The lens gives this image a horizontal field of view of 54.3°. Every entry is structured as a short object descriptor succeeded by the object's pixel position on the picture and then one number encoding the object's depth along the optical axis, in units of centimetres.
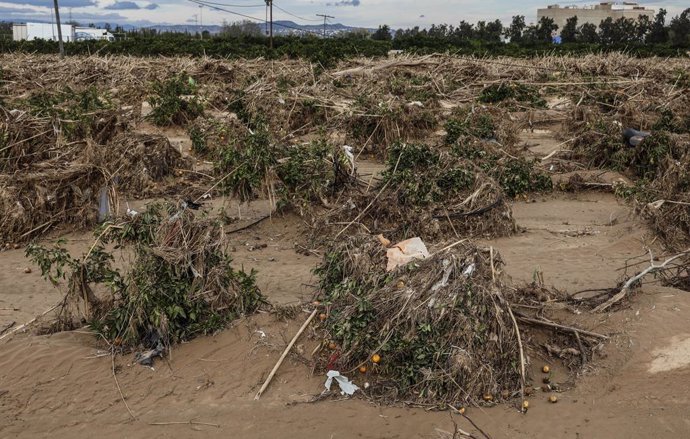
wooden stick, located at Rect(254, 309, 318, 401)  425
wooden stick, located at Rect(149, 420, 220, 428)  403
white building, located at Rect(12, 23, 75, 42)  4519
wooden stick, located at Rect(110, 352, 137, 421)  413
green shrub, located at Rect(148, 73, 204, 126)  1197
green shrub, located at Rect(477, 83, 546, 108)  1518
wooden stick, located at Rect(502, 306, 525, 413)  407
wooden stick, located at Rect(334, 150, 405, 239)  698
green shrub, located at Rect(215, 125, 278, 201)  728
